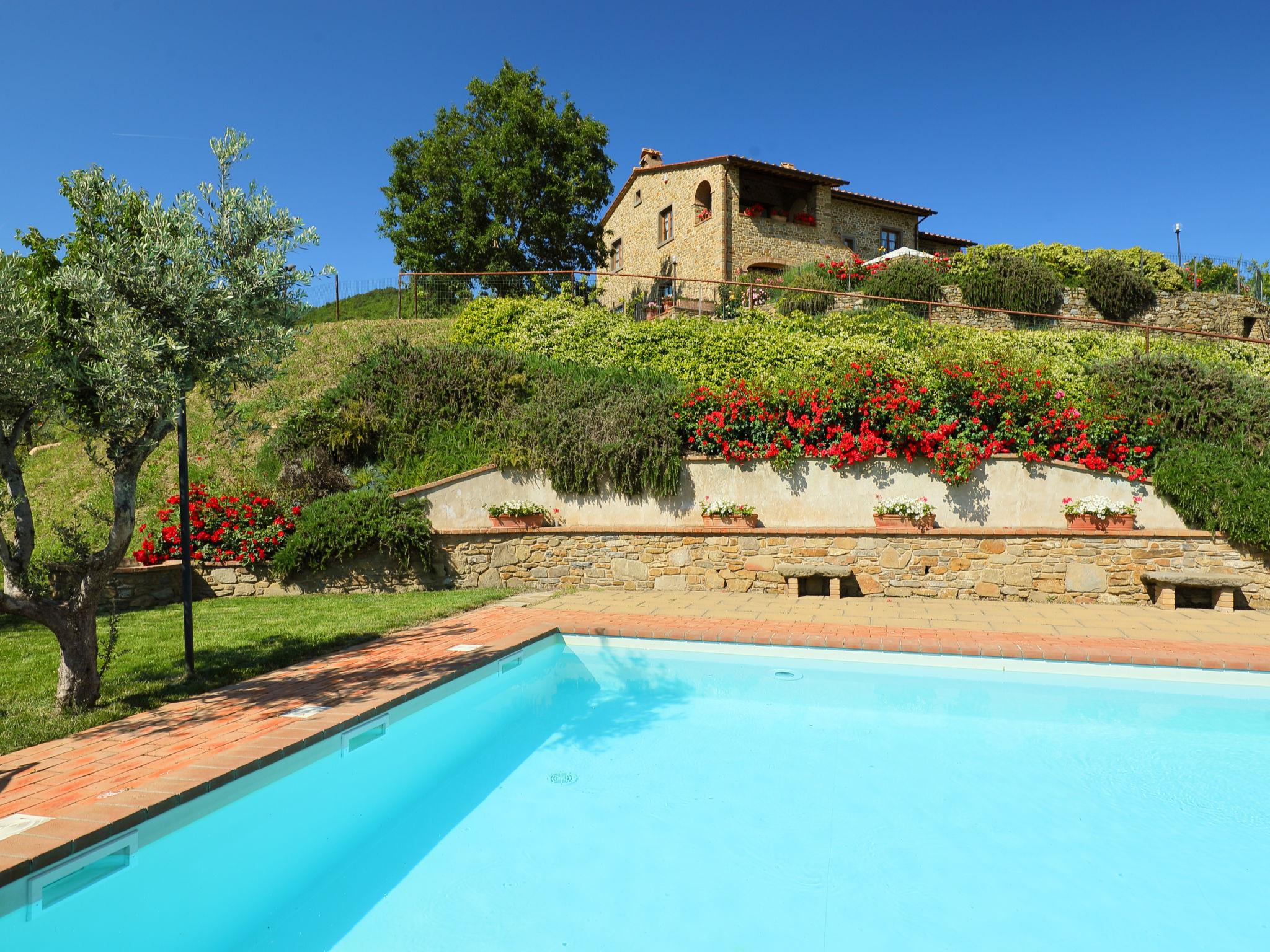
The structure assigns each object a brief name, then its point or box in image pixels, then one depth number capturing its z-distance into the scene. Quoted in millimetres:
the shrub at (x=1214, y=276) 24703
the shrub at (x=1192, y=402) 9648
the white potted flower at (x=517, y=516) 10547
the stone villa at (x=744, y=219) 24812
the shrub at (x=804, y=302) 16188
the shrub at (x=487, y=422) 10523
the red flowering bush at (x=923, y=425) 9711
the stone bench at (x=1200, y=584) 8305
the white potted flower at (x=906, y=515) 9633
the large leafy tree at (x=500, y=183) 27750
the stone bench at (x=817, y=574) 9375
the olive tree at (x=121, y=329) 4113
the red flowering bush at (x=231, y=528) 9633
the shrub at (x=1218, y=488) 8664
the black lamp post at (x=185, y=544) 5193
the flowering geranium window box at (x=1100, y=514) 9227
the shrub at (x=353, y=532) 9711
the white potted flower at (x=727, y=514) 10117
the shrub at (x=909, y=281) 18000
